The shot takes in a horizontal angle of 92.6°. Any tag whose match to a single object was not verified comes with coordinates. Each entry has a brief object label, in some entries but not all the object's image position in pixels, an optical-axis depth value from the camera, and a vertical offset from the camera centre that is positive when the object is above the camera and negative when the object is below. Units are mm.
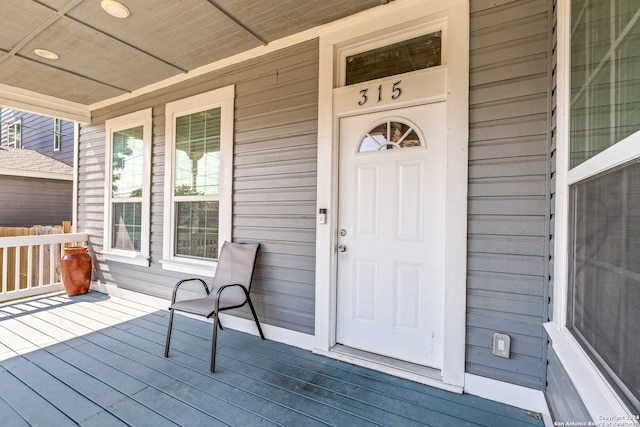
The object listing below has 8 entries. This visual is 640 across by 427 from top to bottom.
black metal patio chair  2488 -669
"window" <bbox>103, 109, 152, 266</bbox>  3889 +314
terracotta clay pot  4137 -814
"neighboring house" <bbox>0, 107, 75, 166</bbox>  8312 +2195
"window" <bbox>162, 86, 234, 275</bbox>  3199 +372
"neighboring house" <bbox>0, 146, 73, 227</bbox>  6895 +485
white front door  2217 -135
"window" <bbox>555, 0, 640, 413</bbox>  929 +115
